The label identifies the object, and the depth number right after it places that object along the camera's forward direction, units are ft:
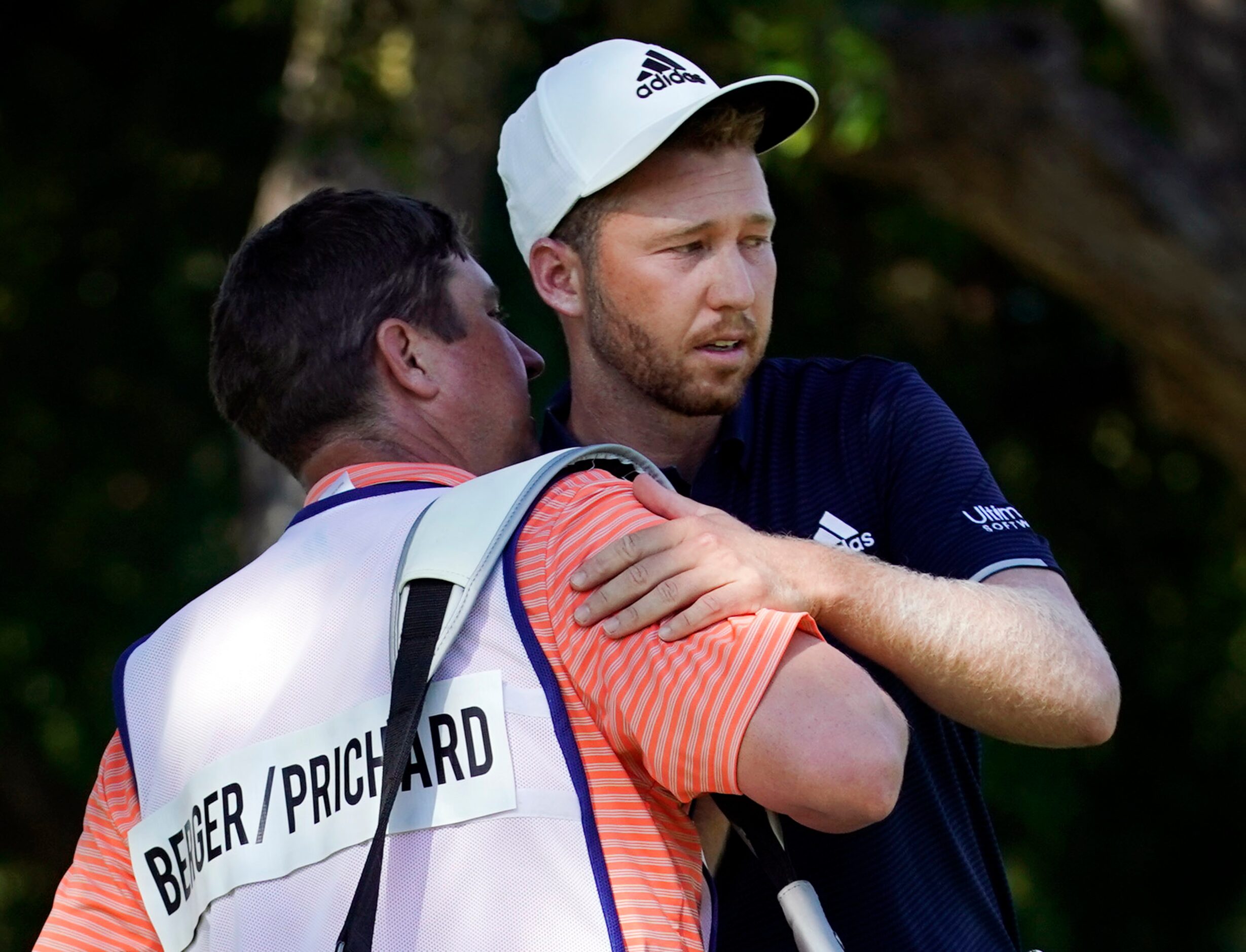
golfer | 34.98
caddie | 34.42
